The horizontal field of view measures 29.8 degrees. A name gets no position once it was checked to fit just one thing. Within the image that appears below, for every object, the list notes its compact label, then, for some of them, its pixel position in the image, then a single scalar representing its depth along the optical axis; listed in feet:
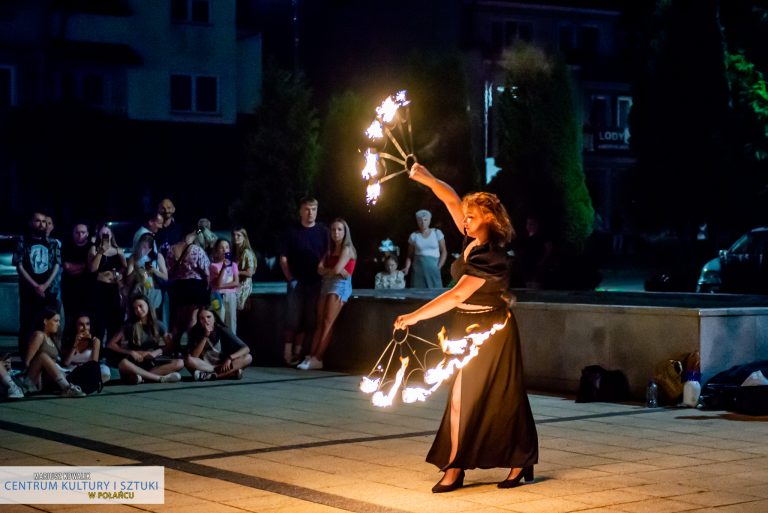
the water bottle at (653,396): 44.27
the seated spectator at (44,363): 47.14
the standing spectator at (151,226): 59.26
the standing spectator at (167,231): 59.78
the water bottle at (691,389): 43.57
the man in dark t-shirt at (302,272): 57.11
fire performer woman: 29.63
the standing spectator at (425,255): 63.41
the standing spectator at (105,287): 56.39
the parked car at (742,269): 89.10
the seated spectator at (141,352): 51.31
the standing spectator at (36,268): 55.98
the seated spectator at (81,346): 51.13
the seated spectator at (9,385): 46.29
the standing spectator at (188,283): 56.18
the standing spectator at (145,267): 58.13
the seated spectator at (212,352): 52.65
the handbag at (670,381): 43.96
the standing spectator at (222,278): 58.59
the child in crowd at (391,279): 70.03
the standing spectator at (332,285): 56.18
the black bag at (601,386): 45.78
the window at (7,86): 157.48
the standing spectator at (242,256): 60.08
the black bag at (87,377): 47.57
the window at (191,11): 168.96
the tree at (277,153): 127.95
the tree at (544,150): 113.60
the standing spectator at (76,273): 56.54
